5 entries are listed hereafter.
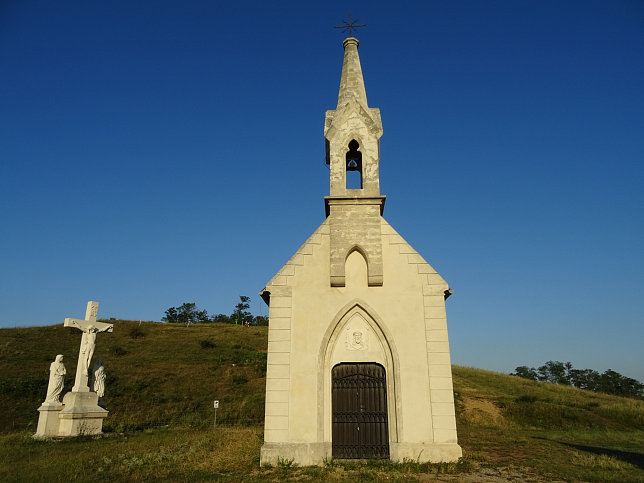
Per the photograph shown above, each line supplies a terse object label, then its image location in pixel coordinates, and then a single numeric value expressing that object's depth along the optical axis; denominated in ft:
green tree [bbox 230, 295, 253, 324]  298.56
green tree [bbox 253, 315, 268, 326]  278.67
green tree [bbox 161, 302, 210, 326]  315.78
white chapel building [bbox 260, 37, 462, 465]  36.06
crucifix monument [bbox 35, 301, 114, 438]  48.11
